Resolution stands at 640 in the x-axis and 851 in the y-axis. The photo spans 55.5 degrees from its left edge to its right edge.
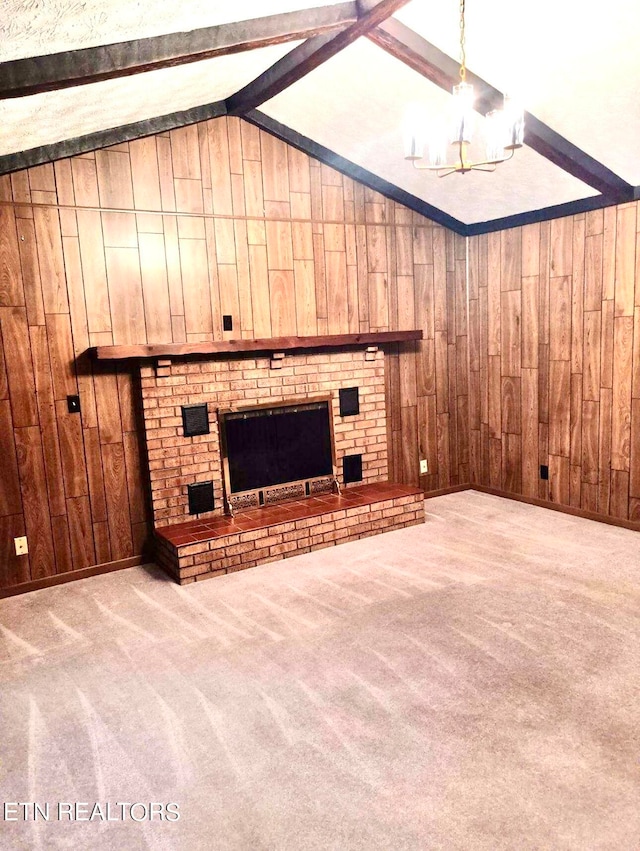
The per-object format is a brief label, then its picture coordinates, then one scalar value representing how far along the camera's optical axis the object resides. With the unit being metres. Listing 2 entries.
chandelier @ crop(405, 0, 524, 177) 2.40
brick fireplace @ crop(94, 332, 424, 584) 4.23
